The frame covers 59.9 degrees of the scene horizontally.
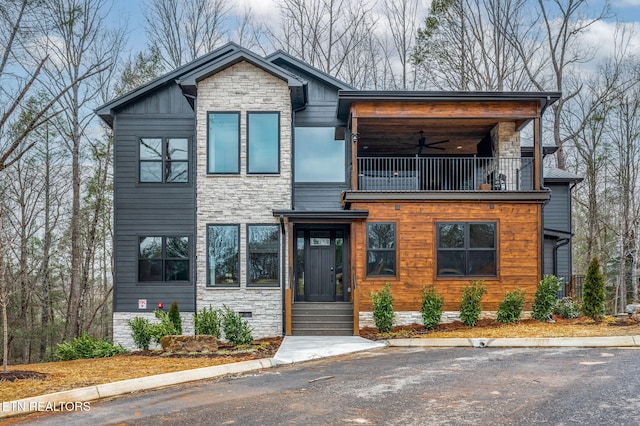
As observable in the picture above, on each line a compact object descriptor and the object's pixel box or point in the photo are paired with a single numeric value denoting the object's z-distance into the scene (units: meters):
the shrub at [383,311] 13.34
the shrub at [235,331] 13.15
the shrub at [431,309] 13.46
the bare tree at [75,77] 21.80
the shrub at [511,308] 13.66
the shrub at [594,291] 13.80
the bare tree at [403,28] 27.23
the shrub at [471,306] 13.56
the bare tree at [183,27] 25.62
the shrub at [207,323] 13.21
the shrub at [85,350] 13.78
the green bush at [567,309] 14.48
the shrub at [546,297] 13.69
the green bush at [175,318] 14.55
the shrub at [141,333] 13.70
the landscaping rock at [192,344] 11.41
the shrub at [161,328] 12.91
